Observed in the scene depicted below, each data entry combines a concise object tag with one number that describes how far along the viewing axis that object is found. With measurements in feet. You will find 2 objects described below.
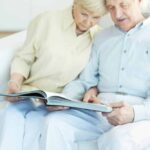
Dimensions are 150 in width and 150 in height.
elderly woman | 9.47
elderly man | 8.30
